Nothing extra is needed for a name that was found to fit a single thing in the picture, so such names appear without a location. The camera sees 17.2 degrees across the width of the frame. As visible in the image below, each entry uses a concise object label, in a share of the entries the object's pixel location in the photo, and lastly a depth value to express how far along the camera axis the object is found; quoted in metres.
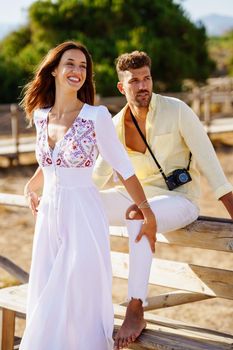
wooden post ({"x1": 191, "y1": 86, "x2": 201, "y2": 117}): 16.25
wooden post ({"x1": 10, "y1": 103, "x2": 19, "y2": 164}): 13.05
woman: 3.23
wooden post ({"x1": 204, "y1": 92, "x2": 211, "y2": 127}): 14.97
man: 3.44
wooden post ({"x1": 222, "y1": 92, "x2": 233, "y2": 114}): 20.53
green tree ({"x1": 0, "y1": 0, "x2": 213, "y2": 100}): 20.33
